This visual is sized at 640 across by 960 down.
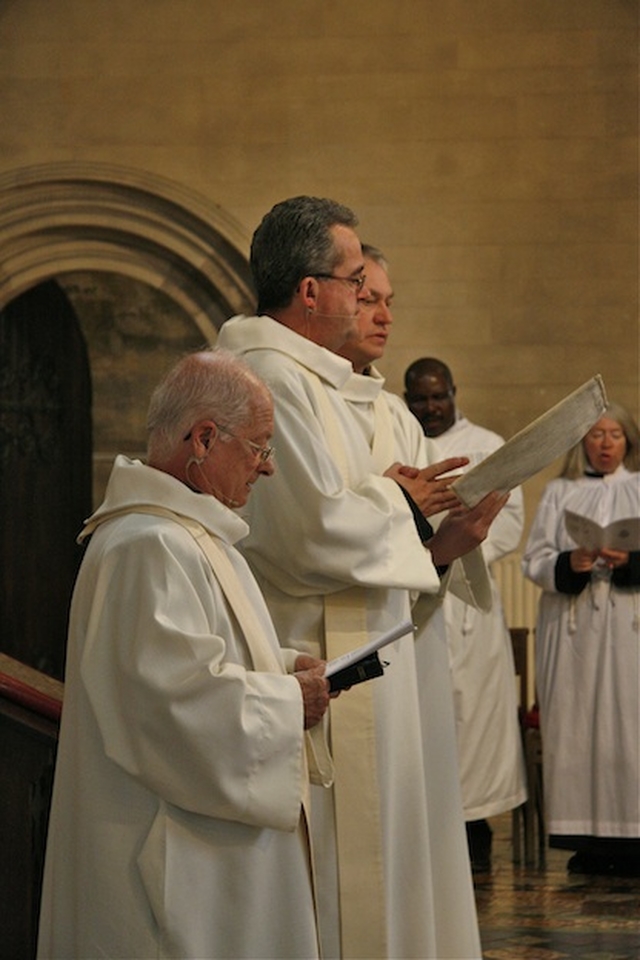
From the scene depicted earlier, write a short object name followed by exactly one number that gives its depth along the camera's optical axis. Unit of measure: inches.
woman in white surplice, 570.0
